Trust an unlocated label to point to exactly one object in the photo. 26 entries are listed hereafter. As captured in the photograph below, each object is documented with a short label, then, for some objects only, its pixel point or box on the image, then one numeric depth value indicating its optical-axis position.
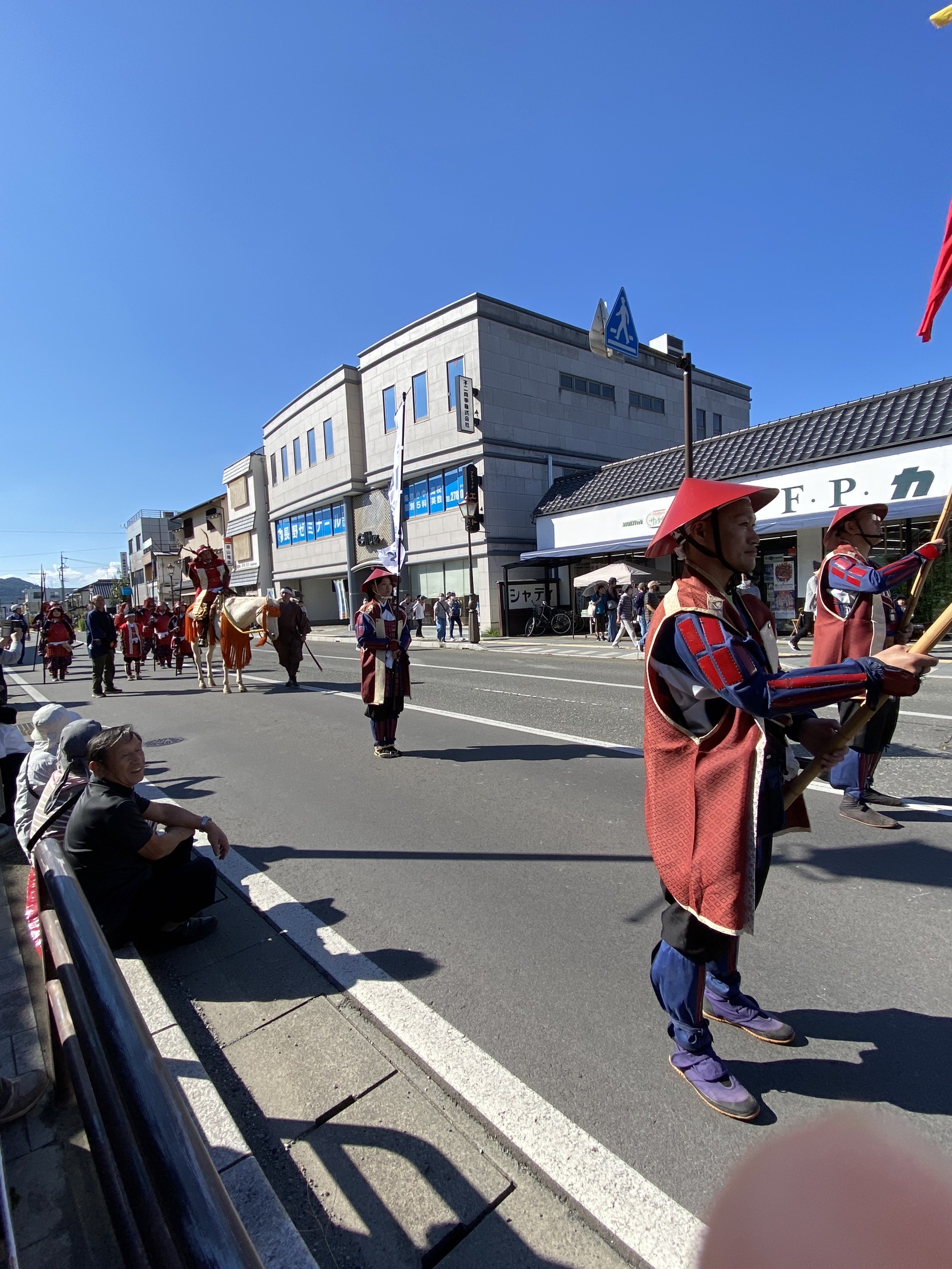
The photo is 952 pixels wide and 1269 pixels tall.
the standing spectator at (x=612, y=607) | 19.31
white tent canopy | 19.80
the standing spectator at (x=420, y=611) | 26.52
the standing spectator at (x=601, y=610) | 21.00
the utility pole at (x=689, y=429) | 13.62
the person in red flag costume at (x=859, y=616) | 4.03
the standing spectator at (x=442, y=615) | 23.19
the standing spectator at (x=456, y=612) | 23.59
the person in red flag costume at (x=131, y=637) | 16.14
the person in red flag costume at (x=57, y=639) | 17.22
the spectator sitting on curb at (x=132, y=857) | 3.12
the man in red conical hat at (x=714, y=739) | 1.90
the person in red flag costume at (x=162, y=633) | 18.80
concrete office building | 25.41
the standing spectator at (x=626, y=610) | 17.66
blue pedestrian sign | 12.10
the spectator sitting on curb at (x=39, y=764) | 3.92
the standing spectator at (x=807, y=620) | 14.38
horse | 12.21
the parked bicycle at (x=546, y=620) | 24.06
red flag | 2.54
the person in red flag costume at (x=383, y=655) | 6.69
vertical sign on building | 24.64
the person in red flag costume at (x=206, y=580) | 13.83
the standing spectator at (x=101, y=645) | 13.12
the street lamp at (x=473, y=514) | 21.97
